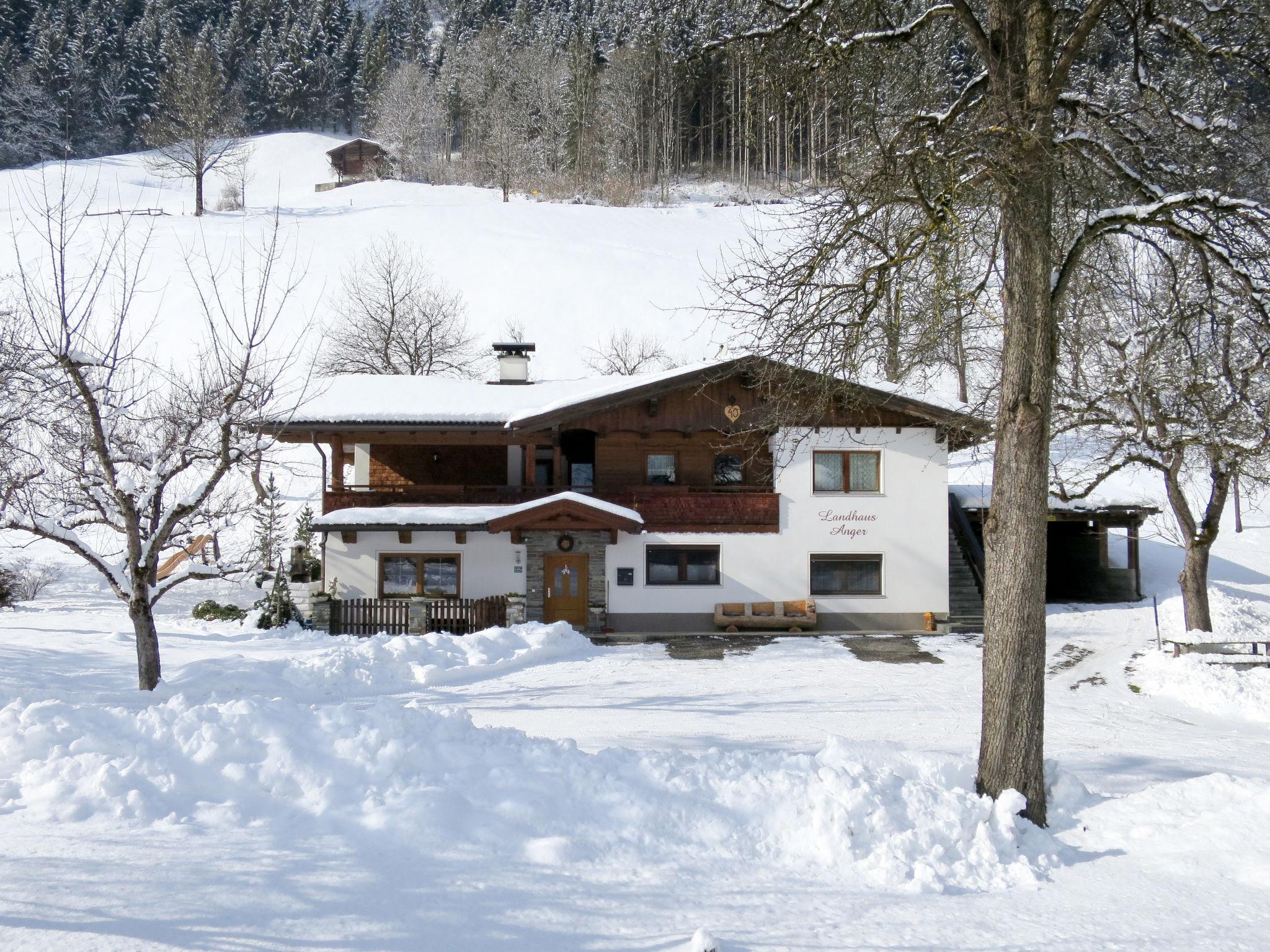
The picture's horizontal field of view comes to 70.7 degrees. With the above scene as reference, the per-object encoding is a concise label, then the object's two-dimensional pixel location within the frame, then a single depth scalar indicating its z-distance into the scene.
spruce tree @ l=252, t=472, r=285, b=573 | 25.20
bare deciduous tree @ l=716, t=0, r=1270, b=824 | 7.58
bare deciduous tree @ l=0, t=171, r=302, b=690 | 10.96
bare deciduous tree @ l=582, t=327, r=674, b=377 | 49.81
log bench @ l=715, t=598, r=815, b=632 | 23.64
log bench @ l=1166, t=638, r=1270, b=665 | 17.23
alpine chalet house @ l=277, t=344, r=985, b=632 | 23.62
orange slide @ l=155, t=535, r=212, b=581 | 32.22
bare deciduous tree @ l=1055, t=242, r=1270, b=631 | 16.31
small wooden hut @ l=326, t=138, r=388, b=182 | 89.69
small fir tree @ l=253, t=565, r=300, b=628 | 22.09
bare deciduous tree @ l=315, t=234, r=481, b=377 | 42.84
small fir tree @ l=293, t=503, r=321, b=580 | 24.42
